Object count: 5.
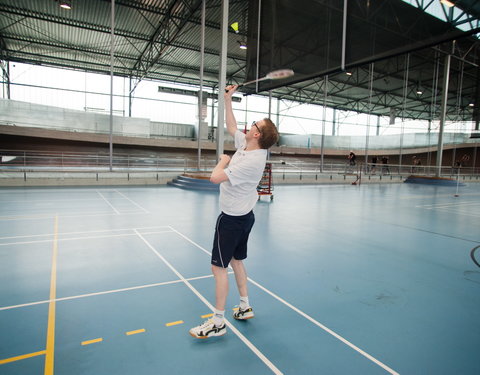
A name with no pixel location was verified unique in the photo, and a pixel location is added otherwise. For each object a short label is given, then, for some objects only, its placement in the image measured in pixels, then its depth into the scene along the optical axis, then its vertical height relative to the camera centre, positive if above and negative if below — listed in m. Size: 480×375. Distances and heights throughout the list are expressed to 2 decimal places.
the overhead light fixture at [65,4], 13.22 +6.72
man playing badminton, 2.34 -0.32
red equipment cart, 10.65 -0.64
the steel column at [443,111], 19.47 +3.75
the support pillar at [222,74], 11.45 +3.31
